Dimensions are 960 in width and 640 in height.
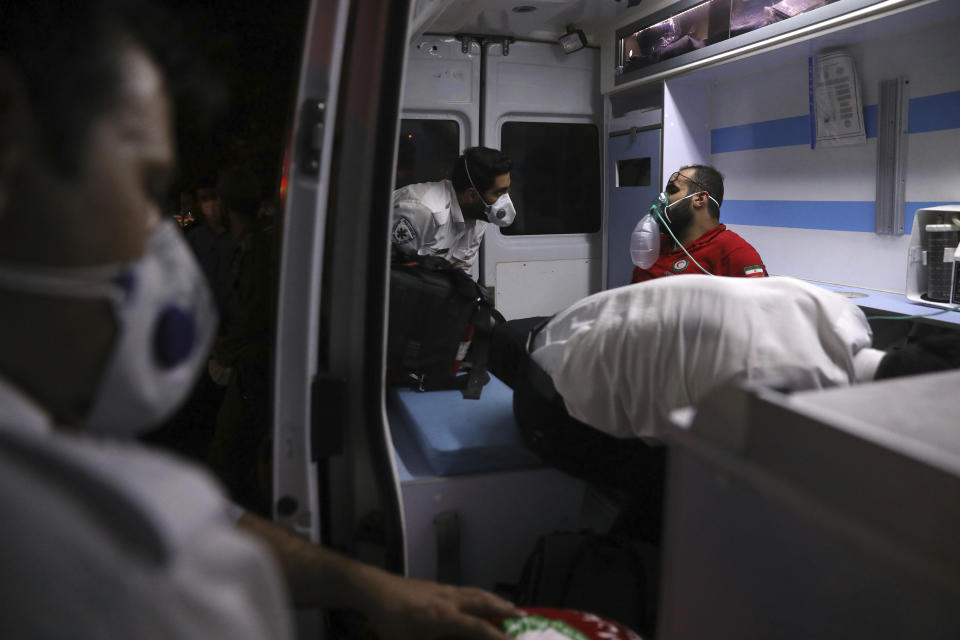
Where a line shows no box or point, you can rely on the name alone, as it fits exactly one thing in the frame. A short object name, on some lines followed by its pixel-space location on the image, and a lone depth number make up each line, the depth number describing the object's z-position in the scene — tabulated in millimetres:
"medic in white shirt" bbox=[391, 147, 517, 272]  3516
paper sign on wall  3455
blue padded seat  2006
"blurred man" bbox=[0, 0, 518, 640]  407
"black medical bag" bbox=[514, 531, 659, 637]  1610
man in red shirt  3416
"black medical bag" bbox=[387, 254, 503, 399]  2473
